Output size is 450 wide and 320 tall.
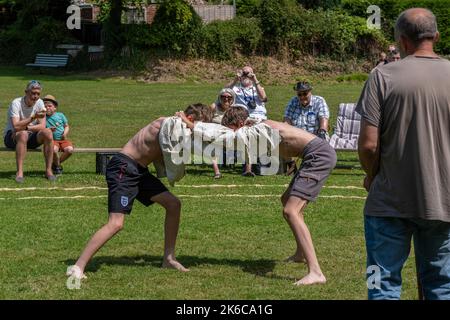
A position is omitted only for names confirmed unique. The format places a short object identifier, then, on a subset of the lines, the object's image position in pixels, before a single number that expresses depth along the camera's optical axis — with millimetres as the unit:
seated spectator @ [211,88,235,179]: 14367
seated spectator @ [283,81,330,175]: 14242
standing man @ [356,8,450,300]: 5133
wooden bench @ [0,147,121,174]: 14125
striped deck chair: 15016
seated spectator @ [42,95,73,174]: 14112
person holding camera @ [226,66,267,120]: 15625
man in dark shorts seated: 13438
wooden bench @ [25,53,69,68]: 37375
